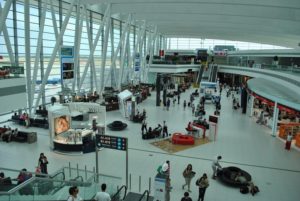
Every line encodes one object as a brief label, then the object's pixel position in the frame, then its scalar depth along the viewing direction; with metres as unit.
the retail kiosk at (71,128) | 16.92
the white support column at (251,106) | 29.28
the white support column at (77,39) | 27.90
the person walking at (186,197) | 9.64
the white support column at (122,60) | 39.32
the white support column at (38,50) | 23.53
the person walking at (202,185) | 11.35
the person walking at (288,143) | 18.55
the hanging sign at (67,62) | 19.92
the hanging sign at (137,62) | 38.53
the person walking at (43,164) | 13.09
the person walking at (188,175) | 12.10
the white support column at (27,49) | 21.34
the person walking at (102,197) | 8.27
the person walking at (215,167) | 13.69
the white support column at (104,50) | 32.50
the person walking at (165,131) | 20.49
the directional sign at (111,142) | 12.30
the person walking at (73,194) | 6.45
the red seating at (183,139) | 18.94
